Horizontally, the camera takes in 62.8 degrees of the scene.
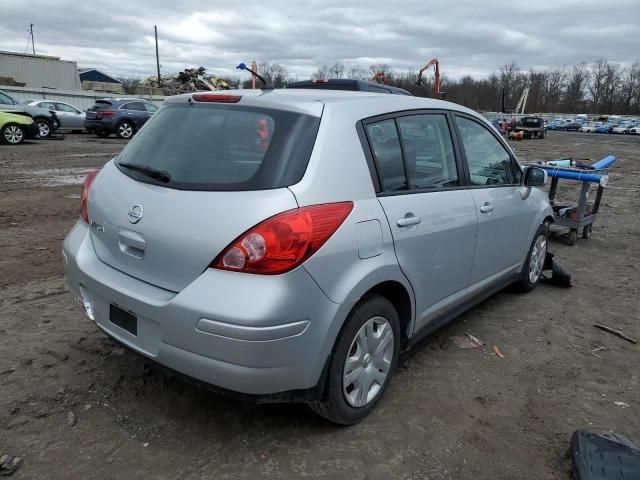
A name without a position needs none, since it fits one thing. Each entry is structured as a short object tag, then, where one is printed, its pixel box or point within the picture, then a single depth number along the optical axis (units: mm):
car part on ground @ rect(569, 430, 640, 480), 2389
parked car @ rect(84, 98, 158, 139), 20469
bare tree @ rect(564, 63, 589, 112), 105312
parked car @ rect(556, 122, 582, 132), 70312
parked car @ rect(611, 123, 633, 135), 61812
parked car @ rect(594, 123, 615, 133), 63950
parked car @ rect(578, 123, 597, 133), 66188
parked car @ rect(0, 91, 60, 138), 17703
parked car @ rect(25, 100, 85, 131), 21234
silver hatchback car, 2266
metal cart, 6730
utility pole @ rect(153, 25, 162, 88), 54597
